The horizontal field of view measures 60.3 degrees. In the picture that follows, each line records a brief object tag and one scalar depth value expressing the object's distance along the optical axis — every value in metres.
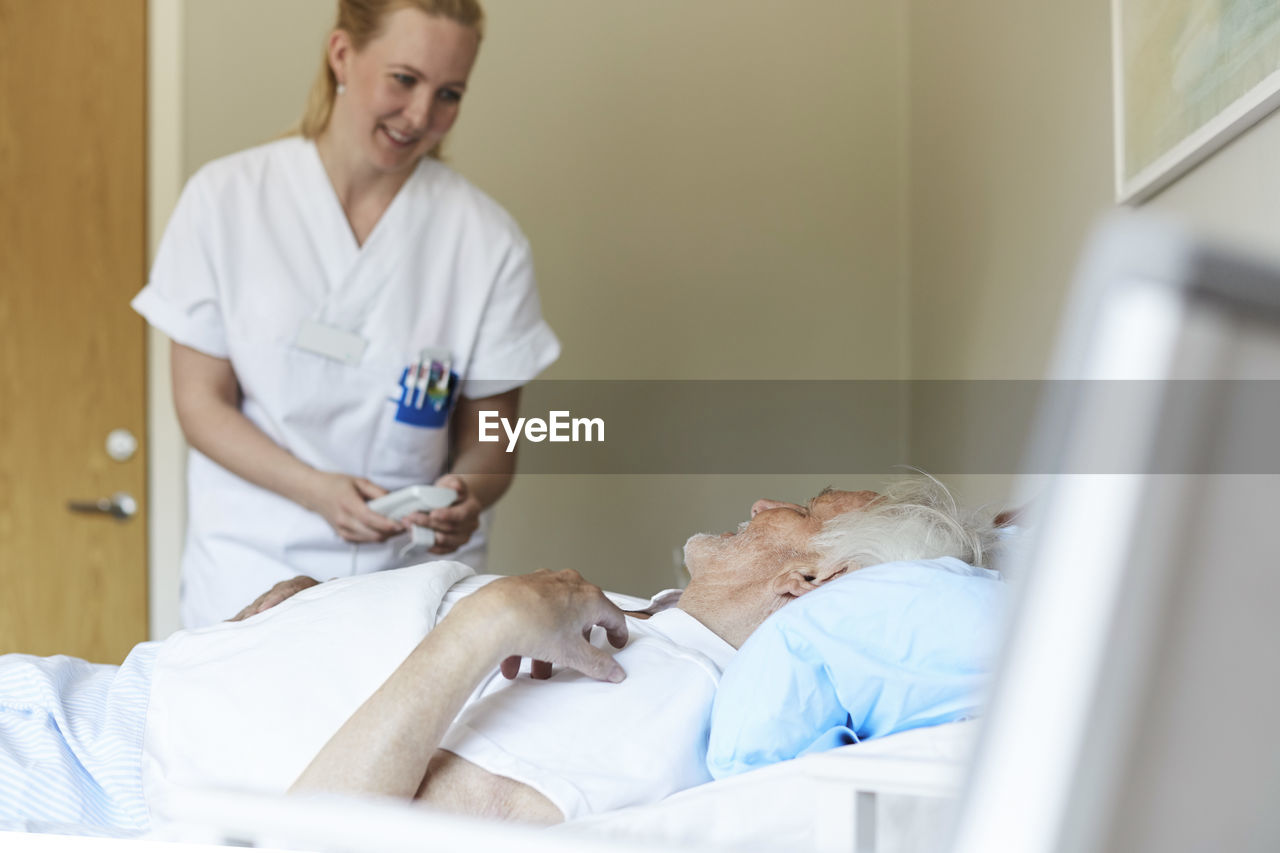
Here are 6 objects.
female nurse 2.06
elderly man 0.95
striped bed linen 1.14
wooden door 2.55
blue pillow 1.00
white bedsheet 0.85
